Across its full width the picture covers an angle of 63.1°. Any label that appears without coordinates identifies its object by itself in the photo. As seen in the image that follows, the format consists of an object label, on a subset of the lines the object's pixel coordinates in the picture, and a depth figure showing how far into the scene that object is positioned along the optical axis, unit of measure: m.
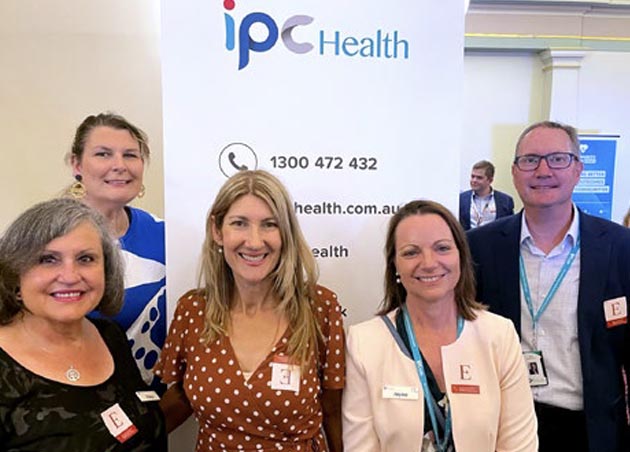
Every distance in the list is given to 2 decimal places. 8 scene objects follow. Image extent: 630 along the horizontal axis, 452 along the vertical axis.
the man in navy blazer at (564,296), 1.93
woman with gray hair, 1.32
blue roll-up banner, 7.35
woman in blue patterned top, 2.02
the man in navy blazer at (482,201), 6.71
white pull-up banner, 1.90
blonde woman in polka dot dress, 1.60
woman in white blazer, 1.64
